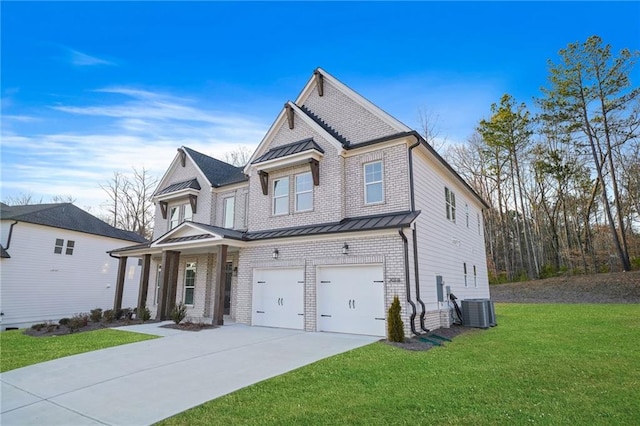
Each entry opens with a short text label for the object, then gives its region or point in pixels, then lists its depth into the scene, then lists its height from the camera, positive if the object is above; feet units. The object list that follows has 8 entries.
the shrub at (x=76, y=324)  41.65 -5.90
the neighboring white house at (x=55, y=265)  61.41 +2.38
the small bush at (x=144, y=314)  45.93 -5.08
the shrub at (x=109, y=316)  47.19 -5.50
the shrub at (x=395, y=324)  28.43 -3.96
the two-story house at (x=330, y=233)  33.01 +4.91
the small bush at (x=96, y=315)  47.96 -5.50
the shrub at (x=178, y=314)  41.14 -4.52
